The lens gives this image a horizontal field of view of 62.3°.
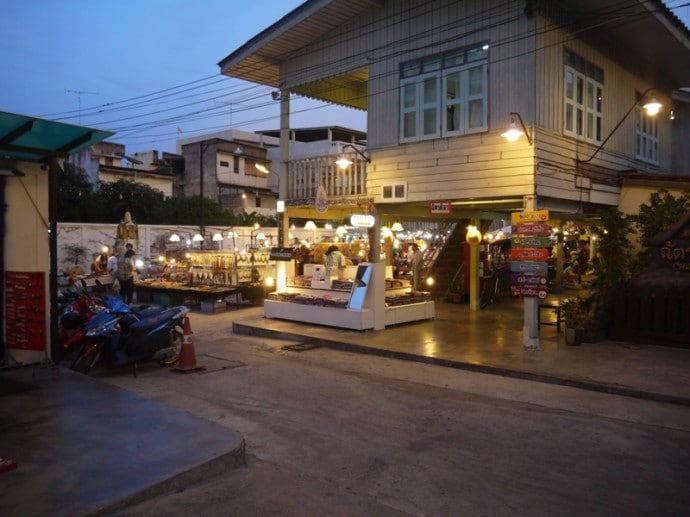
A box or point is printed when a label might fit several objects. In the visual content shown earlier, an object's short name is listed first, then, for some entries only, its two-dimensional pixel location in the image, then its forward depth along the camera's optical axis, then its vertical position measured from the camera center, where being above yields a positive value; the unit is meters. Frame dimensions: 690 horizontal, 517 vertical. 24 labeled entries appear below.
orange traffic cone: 9.59 -1.88
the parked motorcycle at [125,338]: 9.12 -1.52
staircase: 20.23 -0.62
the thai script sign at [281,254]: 15.22 -0.25
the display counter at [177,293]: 17.56 -1.56
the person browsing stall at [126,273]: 17.41 -0.88
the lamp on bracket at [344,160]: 14.04 +2.13
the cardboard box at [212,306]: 17.39 -1.89
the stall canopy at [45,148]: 7.62 +1.44
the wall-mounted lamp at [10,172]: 8.55 +1.08
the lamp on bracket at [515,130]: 10.54 +2.15
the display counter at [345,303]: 13.17 -1.44
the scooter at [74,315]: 9.42 -1.24
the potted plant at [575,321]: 11.40 -1.54
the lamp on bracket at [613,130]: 12.03 +2.71
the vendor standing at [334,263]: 14.37 -0.46
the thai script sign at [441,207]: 12.38 +0.83
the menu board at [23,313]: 8.78 -1.07
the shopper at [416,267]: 19.52 -0.77
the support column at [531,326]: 10.89 -1.55
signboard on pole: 10.74 -0.15
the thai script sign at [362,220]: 13.65 +0.59
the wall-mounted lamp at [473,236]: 16.17 +0.25
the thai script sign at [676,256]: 11.33 -0.21
